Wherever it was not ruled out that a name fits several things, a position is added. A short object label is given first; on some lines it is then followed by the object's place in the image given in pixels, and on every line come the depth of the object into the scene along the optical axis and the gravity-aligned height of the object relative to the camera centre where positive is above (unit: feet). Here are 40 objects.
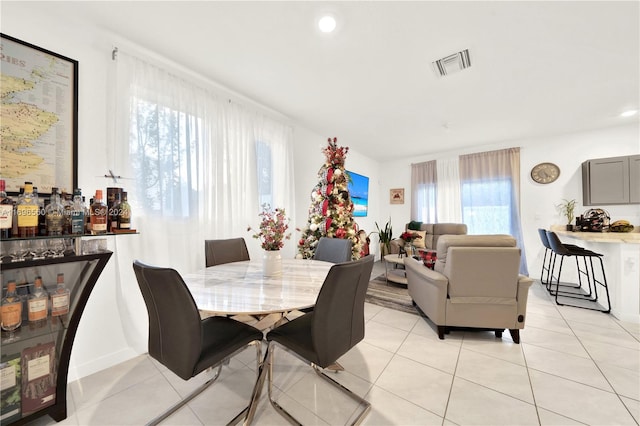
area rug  9.79 -3.85
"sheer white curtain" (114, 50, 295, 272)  6.46 +1.81
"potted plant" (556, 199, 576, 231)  13.26 +0.27
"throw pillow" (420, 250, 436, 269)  8.83 -1.78
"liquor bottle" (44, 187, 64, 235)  4.13 +0.02
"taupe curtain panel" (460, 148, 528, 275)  14.79 +1.41
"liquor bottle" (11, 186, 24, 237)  3.82 -0.10
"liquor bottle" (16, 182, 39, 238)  3.86 +0.00
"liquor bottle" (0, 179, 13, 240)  3.64 +0.02
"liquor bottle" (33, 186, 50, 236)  4.14 -0.09
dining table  3.88 -1.52
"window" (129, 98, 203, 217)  6.55 +1.78
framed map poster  4.76 +2.18
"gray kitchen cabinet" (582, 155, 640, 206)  11.50 +1.65
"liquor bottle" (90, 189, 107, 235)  4.59 +0.01
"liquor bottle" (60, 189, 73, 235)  4.36 +0.15
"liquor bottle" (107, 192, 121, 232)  5.00 +0.12
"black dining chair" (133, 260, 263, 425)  3.39 -1.75
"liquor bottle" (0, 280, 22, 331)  3.88 -1.56
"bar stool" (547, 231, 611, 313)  9.43 -3.28
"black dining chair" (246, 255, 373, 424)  3.74 -2.00
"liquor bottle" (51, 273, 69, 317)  4.36 -1.57
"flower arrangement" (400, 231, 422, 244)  13.58 -1.31
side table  11.81 -3.32
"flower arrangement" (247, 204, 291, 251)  5.78 -0.40
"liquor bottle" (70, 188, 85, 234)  4.37 +0.03
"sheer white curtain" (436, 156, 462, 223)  16.79 +1.71
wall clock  13.93 +2.47
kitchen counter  8.14 -0.94
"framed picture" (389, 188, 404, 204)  19.54 +1.57
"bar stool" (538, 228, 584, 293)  11.13 -2.76
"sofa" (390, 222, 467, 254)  15.65 -1.27
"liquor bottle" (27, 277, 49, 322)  4.13 -1.55
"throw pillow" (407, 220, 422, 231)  17.03 -0.88
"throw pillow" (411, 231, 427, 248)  15.72 -1.91
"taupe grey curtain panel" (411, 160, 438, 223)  17.75 +1.75
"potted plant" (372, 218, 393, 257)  15.97 -1.91
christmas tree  10.92 +0.27
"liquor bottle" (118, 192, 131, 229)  5.07 +0.01
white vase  5.78 -1.19
